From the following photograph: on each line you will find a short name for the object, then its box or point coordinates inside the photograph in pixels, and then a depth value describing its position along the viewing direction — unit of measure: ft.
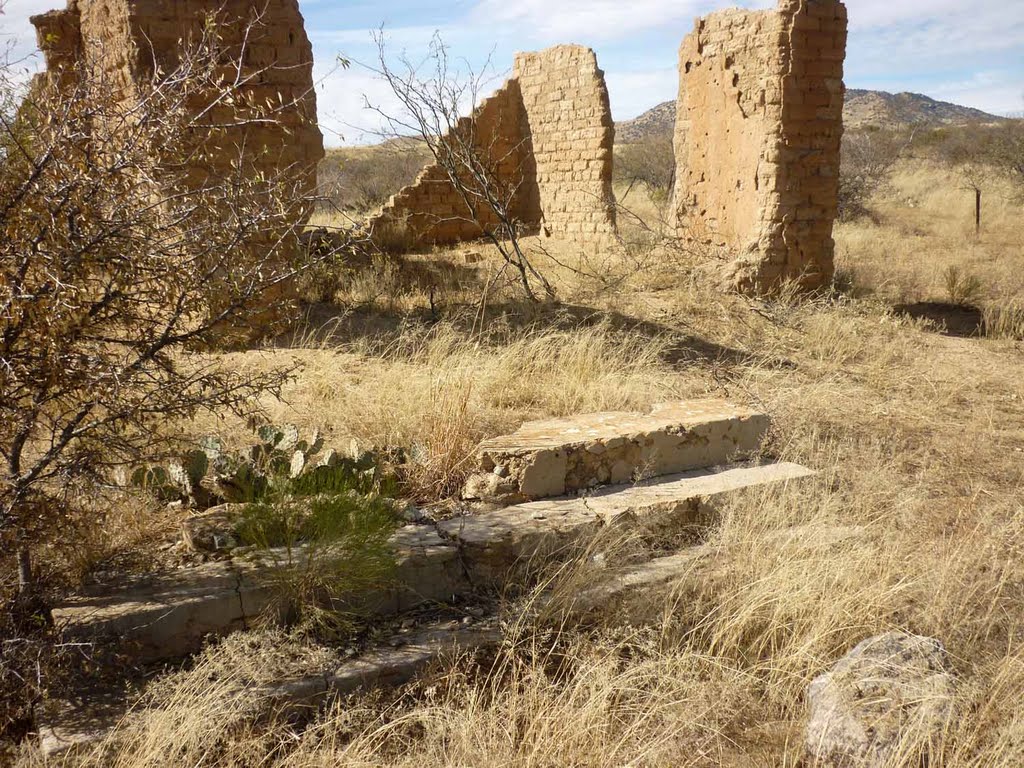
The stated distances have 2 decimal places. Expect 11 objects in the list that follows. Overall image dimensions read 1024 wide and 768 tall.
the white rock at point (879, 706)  7.88
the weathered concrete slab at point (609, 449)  13.28
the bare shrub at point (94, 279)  8.70
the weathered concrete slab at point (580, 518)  11.78
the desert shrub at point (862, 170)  50.83
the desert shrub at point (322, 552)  10.16
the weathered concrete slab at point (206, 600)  9.45
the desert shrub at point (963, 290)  31.50
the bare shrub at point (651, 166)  59.82
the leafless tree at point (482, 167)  29.27
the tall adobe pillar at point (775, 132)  26.68
